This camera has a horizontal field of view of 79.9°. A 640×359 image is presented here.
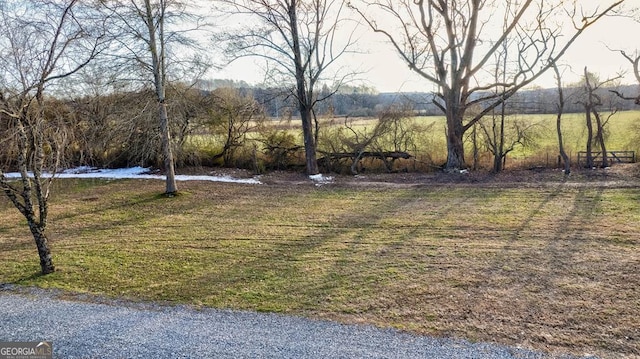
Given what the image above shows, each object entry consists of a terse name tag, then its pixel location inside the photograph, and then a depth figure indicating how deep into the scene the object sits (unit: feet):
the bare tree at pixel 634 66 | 49.92
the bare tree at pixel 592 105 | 51.31
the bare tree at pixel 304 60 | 51.62
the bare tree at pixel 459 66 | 51.06
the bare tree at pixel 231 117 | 61.16
